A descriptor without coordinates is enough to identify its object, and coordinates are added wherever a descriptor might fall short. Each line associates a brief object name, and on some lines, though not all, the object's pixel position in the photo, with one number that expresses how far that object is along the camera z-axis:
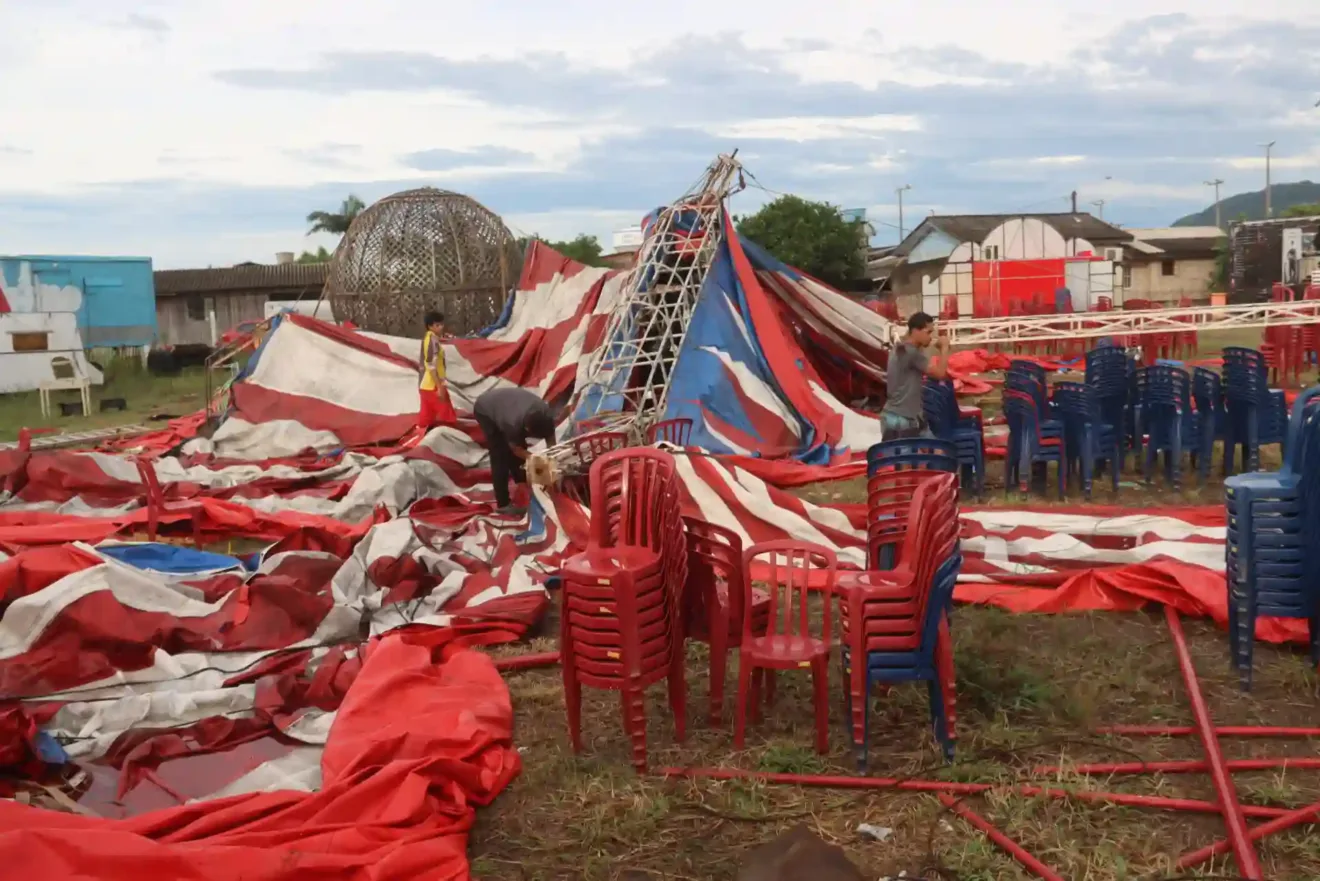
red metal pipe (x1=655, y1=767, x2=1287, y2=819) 3.81
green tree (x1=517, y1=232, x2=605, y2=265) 43.11
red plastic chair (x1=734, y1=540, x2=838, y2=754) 4.31
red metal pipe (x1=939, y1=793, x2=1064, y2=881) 3.46
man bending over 8.62
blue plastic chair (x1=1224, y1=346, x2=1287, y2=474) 8.71
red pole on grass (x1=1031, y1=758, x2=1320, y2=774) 4.07
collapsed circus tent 3.80
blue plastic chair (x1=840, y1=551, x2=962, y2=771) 4.14
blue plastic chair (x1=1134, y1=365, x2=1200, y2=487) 8.70
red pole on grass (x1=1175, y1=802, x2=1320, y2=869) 3.49
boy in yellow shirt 10.99
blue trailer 21.16
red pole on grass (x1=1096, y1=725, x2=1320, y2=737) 4.36
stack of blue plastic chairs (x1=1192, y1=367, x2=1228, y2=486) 8.81
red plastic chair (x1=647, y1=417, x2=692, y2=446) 9.82
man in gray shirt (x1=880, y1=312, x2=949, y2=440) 7.37
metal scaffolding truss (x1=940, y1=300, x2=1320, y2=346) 13.33
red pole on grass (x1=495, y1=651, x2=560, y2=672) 5.65
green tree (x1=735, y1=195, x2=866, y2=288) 37.19
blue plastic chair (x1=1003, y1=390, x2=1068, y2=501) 8.51
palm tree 46.28
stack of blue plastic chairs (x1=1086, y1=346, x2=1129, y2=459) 9.00
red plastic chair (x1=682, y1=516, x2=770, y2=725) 4.70
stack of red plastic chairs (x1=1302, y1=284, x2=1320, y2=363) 14.97
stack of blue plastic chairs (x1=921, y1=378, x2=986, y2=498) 8.63
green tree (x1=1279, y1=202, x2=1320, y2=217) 42.71
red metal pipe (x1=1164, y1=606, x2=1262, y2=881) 3.40
